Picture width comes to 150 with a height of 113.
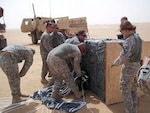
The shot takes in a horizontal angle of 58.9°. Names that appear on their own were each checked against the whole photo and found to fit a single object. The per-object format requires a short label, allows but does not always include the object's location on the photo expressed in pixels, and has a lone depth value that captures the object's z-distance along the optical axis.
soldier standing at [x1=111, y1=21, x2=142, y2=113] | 2.10
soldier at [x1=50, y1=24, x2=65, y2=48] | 3.77
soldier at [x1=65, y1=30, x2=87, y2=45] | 3.23
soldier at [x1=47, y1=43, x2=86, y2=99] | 2.75
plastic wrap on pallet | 2.75
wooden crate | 2.64
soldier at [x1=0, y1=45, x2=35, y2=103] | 2.77
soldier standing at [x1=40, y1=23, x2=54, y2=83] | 3.65
